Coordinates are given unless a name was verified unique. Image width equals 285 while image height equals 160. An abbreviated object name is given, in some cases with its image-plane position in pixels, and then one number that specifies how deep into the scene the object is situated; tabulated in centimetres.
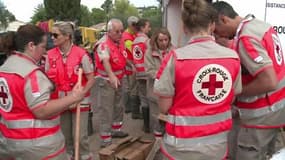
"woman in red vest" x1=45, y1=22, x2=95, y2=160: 396
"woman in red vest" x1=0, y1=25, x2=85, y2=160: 263
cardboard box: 377
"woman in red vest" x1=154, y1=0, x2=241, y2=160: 237
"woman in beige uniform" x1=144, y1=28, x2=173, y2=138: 526
